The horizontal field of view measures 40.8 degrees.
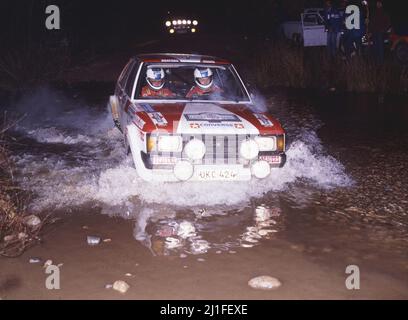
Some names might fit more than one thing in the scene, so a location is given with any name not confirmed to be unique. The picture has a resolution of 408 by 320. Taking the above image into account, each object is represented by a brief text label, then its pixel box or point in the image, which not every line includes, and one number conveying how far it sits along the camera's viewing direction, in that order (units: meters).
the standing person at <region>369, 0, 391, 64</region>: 15.83
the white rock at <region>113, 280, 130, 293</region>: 4.16
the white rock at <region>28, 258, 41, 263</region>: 4.69
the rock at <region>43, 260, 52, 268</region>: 4.59
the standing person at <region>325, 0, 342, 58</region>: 16.45
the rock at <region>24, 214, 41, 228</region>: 5.48
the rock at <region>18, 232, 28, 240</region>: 5.06
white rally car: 6.12
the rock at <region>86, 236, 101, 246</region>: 5.13
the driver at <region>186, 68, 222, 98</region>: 7.52
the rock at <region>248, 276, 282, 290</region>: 4.25
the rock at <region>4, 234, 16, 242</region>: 5.05
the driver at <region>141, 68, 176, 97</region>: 7.42
